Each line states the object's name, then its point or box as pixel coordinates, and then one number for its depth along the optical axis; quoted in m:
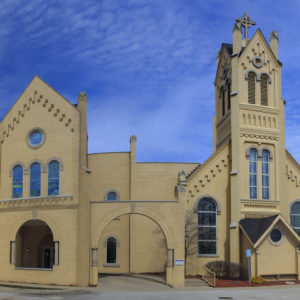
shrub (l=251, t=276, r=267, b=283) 23.97
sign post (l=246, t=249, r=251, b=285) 23.30
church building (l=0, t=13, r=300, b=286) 22.58
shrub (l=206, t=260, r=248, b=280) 25.07
